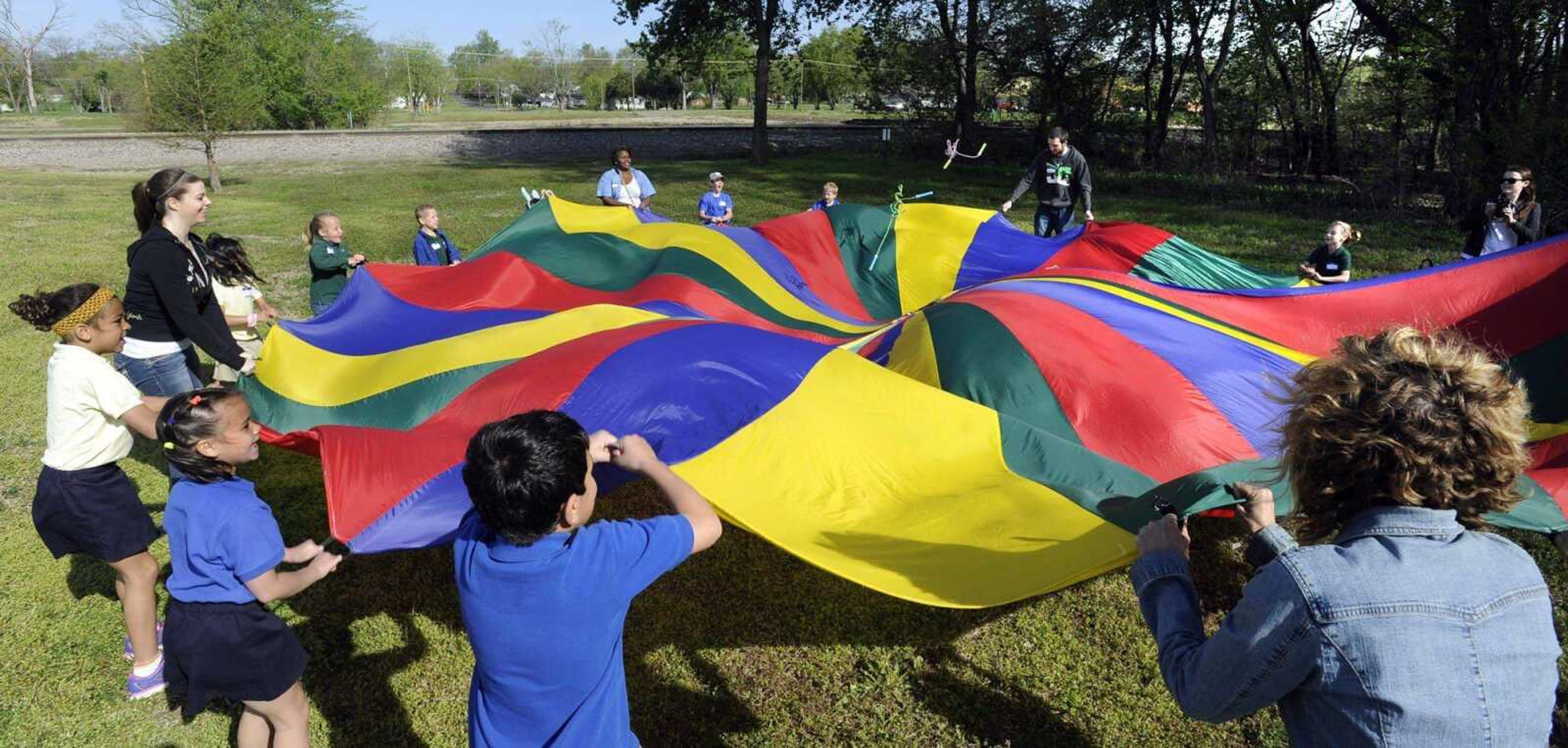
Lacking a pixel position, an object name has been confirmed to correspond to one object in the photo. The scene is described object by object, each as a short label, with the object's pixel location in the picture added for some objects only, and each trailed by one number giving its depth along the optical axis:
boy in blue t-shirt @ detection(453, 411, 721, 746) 1.63
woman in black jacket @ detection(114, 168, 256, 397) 3.41
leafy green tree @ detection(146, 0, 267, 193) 17.55
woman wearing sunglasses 5.93
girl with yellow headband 2.91
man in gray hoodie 8.05
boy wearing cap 9.09
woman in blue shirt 8.31
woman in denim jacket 1.24
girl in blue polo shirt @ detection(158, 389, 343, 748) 2.26
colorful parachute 2.72
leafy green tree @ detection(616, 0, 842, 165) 21.14
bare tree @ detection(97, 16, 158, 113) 17.77
